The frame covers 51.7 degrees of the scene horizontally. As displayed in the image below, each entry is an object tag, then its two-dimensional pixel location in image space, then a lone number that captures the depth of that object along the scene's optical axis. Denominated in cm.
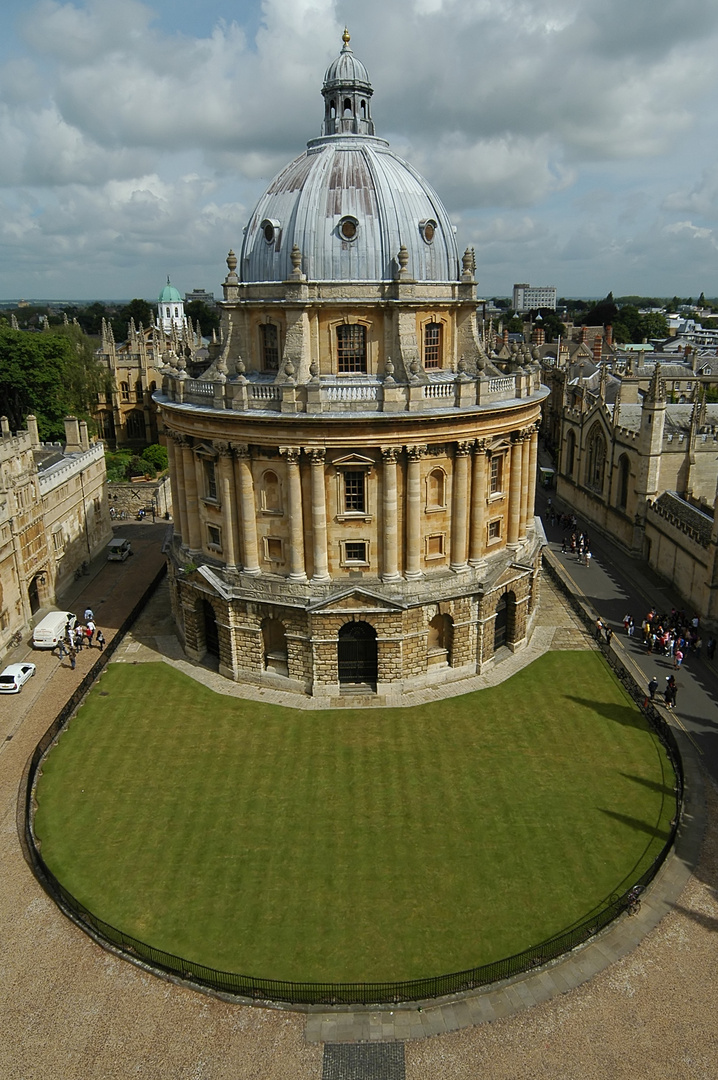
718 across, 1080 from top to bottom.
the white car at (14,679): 3684
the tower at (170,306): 15112
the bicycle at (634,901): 2334
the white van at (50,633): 4175
